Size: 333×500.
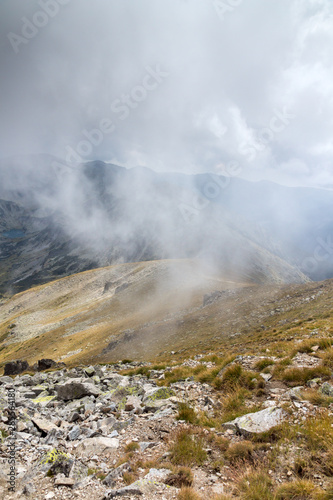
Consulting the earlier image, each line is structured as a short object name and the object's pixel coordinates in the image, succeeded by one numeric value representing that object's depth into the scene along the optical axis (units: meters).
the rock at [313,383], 7.87
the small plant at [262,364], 11.23
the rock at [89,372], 18.44
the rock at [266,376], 9.84
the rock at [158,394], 10.80
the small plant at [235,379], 9.76
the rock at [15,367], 42.97
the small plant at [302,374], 8.55
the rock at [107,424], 8.85
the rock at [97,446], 7.50
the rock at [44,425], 9.05
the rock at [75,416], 10.18
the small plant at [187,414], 8.23
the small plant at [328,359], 8.93
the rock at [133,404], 10.08
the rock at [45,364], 40.38
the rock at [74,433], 8.52
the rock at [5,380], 19.41
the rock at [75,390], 12.98
